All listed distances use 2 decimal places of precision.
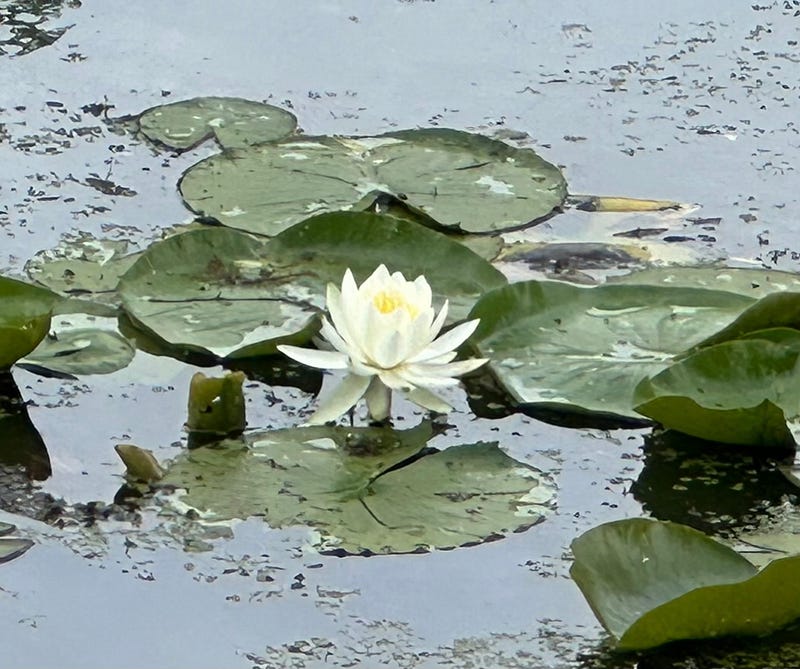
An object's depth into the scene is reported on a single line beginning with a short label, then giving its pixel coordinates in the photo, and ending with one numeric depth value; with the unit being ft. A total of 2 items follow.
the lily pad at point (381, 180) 17.83
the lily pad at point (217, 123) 19.60
